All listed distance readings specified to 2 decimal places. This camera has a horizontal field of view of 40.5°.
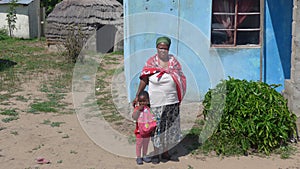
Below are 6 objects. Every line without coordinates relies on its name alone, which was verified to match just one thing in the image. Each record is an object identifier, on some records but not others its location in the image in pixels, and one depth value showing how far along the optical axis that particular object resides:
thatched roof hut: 14.30
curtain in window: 7.08
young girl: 4.66
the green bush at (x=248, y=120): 5.06
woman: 4.65
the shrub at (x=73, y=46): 11.84
